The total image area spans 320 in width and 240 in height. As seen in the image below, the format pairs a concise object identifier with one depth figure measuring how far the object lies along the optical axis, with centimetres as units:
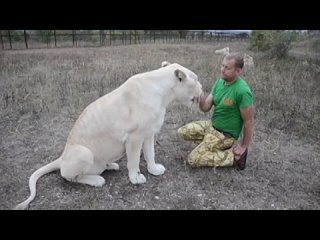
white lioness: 366
